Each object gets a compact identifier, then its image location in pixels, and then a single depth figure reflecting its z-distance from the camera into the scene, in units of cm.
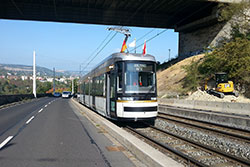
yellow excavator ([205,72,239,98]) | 2247
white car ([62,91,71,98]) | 5546
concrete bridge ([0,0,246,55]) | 3092
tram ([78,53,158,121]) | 1067
